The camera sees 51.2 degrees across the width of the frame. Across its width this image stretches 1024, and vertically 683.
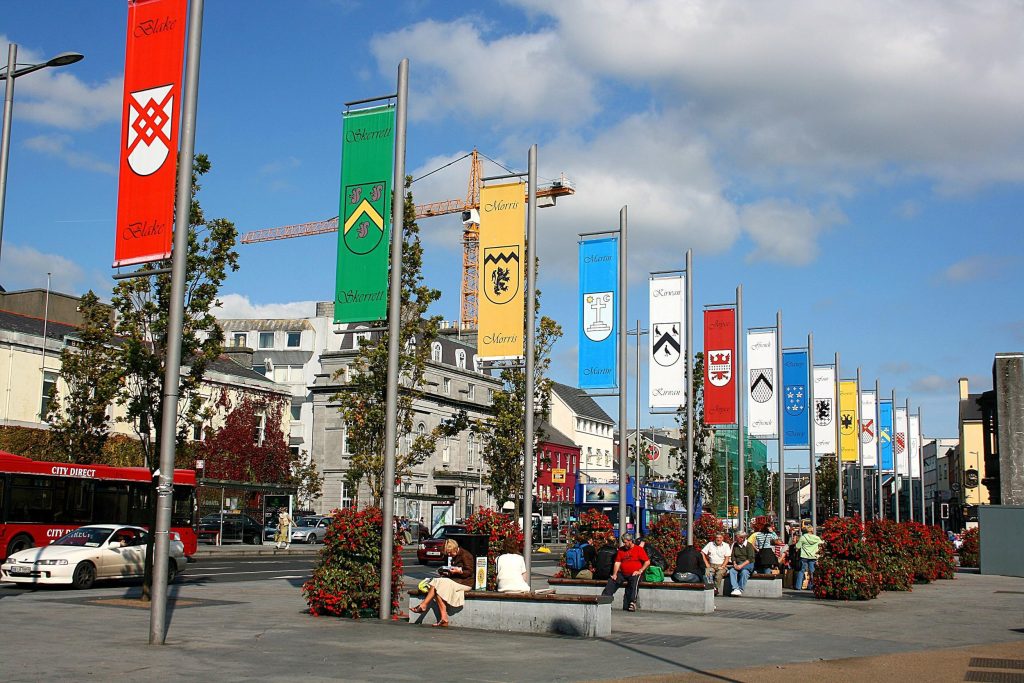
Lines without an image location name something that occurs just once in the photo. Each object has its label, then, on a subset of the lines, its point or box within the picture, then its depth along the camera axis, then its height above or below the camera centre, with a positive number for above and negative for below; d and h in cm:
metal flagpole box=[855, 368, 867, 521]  4591 +248
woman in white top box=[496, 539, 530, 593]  1738 -132
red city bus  2939 -52
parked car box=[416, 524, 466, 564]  3988 -226
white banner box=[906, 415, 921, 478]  5293 +292
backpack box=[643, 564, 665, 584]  2136 -158
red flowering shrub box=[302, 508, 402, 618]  1725 -130
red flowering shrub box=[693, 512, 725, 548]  3023 -93
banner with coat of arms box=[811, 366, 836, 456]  3953 +360
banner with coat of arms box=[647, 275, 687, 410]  2522 +362
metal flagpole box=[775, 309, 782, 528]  3202 +239
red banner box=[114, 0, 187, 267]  1399 +466
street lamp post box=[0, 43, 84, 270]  1858 +710
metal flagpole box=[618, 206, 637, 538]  2342 +301
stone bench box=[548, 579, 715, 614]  2039 -195
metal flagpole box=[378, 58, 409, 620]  1697 +232
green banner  1719 +443
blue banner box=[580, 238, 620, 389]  2272 +386
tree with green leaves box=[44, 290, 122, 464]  3516 +259
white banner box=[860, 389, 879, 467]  4721 +354
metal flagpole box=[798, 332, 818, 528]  3587 +335
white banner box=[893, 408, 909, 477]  5138 +280
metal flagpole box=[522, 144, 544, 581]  1947 +268
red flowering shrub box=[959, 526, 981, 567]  4725 -215
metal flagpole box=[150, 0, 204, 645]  1320 +173
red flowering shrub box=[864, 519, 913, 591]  2734 -138
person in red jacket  2027 -147
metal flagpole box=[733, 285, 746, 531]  3119 +238
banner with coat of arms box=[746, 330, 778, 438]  3136 +333
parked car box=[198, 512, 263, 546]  5062 -209
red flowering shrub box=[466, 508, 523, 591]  2105 -73
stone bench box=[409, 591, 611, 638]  1573 -182
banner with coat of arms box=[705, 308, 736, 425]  2792 +342
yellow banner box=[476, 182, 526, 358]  2033 +409
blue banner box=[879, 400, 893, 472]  5075 +342
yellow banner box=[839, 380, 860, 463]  4428 +333
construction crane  12150 +2839
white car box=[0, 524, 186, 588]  2358 -173
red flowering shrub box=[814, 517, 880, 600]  2348 -142
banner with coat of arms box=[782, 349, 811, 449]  3562 +341
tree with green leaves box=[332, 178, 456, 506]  3284 +344
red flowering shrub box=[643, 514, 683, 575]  2653 -108
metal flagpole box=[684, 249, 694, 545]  2609 +261
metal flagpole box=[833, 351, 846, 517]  4005 +187
